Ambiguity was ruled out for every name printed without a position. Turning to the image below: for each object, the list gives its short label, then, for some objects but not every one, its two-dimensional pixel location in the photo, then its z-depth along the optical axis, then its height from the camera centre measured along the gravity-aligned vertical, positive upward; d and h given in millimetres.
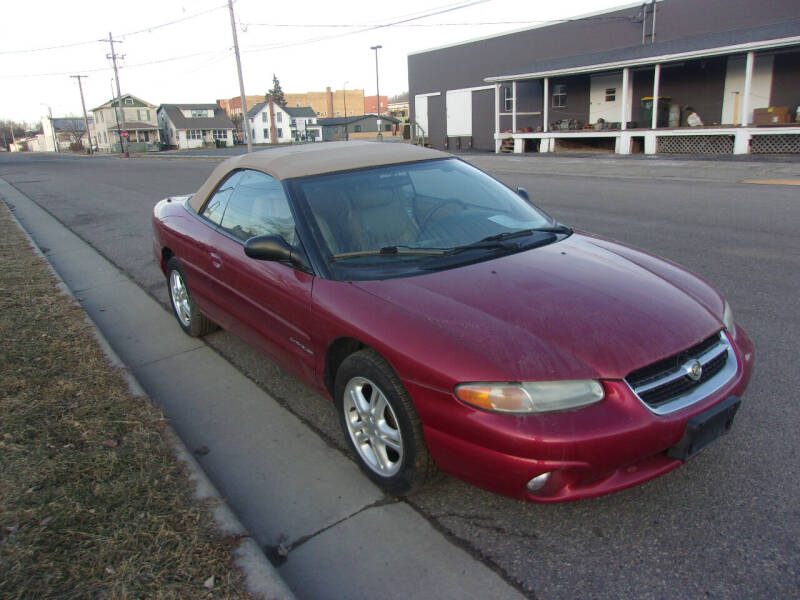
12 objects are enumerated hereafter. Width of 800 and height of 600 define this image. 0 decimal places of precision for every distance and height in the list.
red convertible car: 2264 -817
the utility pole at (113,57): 64188 +10043
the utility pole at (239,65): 33750 +4451
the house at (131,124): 90600 +4251
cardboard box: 20141 +181
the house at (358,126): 75188 +1873
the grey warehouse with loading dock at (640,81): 21078 +1944
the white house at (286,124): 89188 +2960
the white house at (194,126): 88500 +3277
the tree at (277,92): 110631 +9488
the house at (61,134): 114656 +4001
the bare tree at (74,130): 96125 +4827
